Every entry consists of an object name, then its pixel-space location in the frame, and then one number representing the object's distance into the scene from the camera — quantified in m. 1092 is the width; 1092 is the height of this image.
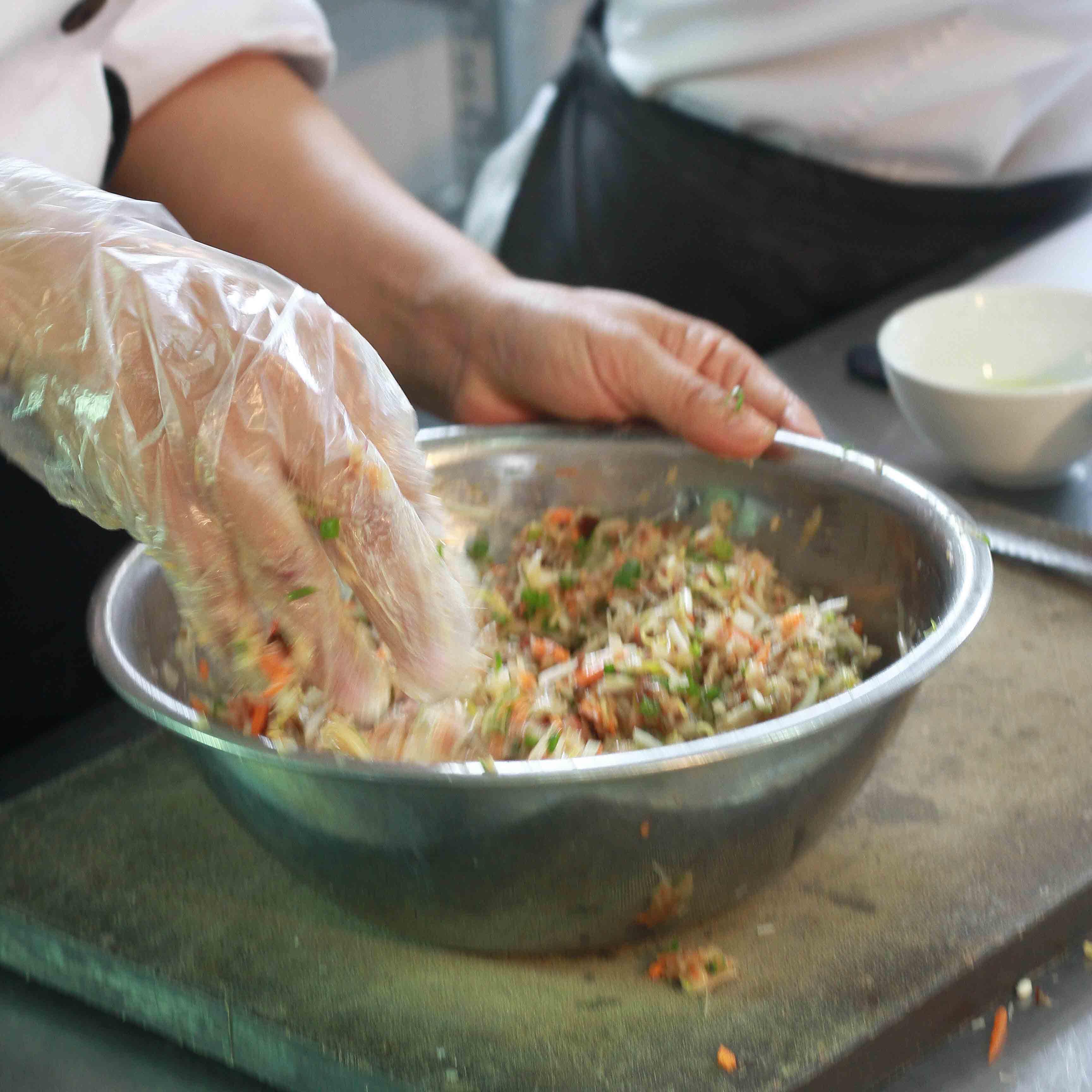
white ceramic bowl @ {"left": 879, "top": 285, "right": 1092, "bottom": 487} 1.50
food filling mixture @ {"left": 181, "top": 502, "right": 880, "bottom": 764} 1.32
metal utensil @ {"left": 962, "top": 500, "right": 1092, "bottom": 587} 1.46
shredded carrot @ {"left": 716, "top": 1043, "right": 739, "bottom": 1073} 1.27
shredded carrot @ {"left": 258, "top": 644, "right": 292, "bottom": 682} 1.31
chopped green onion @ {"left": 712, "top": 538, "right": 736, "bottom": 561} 1.43
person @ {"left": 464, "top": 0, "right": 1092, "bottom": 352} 1.67
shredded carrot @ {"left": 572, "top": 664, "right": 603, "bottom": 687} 1.36
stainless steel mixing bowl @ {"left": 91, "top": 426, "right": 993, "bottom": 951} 1.25
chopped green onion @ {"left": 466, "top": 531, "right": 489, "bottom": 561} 1.46
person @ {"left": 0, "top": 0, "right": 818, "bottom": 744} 1.28
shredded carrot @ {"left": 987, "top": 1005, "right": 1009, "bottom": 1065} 1.29
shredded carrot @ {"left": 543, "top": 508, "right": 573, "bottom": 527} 1.46
